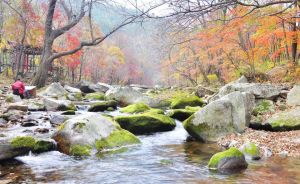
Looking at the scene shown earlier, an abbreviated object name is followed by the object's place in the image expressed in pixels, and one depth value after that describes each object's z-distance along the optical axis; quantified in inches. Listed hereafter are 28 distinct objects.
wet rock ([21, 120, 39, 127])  455.5
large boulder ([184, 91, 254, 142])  400.5
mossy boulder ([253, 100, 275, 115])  492.4
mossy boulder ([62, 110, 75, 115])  569.6
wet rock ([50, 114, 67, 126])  477.1
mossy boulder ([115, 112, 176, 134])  438.9
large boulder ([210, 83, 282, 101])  556.4
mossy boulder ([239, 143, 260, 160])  315.0
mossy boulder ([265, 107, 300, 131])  399.9
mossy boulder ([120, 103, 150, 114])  586.9
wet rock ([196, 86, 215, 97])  873.6
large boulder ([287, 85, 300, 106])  496.1
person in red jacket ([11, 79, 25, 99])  763.4
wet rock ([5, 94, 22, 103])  673.4
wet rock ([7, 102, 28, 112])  564.9
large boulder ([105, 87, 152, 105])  767.1
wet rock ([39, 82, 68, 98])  888.2
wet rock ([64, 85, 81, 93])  1049.2
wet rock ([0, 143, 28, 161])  294.0
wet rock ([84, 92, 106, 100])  957.3
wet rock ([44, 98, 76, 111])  629.3
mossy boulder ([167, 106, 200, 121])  526.0
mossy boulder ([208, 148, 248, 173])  274.5
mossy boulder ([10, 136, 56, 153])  307.1
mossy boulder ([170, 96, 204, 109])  653.3
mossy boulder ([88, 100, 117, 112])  649.0
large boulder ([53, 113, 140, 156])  336.2
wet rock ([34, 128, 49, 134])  416.7
